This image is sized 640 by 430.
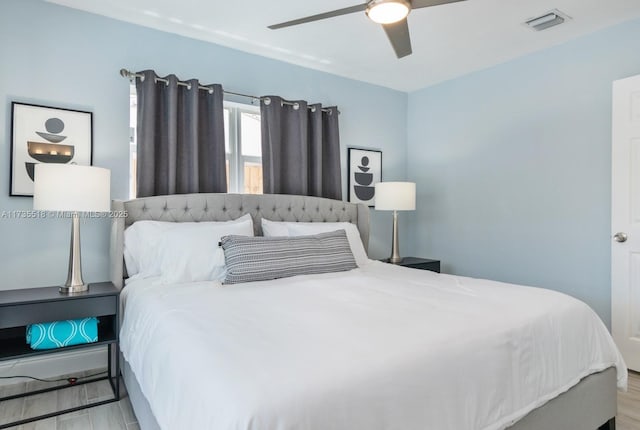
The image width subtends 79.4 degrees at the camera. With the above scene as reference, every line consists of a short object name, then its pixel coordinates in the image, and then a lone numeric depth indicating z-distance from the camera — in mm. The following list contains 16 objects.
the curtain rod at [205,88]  2783
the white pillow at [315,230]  3035
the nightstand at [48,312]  2045
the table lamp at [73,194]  2146
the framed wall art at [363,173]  4109
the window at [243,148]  3373
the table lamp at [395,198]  3781
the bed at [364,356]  1046
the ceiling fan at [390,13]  1942
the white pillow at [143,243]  2525
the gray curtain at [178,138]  2832
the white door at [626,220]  2746
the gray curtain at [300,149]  3398
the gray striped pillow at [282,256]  2393
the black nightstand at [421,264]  3700
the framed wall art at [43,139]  2494
